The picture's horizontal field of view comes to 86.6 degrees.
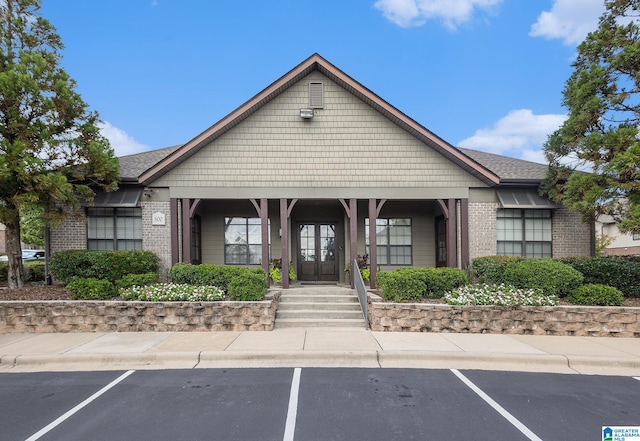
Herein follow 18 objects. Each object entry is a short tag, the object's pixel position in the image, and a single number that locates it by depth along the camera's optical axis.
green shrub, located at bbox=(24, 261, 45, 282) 11.45
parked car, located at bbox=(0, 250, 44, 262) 24.53
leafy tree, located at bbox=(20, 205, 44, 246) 28.80
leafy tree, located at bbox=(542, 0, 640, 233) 8.41
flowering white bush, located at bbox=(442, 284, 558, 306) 7.93
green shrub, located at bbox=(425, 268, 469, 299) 8.77
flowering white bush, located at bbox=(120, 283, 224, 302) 8.21
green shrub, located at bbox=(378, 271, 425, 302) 8.29
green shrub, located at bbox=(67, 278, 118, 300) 8.40
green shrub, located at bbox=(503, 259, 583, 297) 8.54
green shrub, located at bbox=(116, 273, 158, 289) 8.91
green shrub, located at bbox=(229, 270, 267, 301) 8.17
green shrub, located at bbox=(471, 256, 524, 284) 9.55
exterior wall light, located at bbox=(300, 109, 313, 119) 10.51
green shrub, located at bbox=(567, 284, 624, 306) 8.14
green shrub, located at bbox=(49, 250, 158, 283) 9.62
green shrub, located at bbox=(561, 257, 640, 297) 9.17
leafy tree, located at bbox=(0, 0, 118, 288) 8.24
